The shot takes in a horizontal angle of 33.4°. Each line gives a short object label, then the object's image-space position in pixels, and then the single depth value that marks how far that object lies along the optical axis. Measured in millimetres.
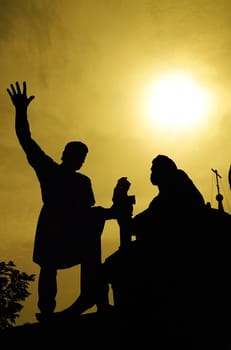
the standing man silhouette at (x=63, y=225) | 5320
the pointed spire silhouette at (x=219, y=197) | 33469
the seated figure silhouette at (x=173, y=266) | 5355
